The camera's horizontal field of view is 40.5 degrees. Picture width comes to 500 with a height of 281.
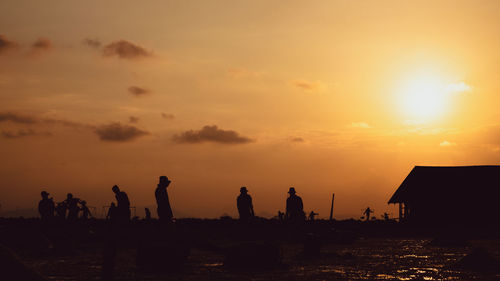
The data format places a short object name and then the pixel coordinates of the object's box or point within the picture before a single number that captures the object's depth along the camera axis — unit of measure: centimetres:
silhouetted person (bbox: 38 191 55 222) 2833
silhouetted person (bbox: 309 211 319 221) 5159
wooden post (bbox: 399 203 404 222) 5738
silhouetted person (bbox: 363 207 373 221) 7069
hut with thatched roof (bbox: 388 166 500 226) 5278
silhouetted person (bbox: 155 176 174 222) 1809
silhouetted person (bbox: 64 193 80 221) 2930
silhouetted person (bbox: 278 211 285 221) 5769
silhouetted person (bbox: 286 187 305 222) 2472
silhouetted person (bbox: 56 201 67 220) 3314
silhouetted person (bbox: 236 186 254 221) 2340
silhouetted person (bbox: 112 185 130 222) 1867
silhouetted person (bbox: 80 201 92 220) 3499
